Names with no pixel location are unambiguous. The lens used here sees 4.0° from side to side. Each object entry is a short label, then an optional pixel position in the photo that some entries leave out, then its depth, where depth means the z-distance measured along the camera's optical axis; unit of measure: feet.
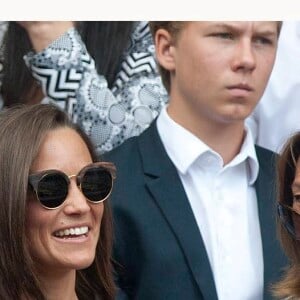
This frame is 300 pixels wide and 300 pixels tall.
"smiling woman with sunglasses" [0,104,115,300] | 21.84
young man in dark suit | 22.80
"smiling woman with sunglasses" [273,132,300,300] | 22.38
